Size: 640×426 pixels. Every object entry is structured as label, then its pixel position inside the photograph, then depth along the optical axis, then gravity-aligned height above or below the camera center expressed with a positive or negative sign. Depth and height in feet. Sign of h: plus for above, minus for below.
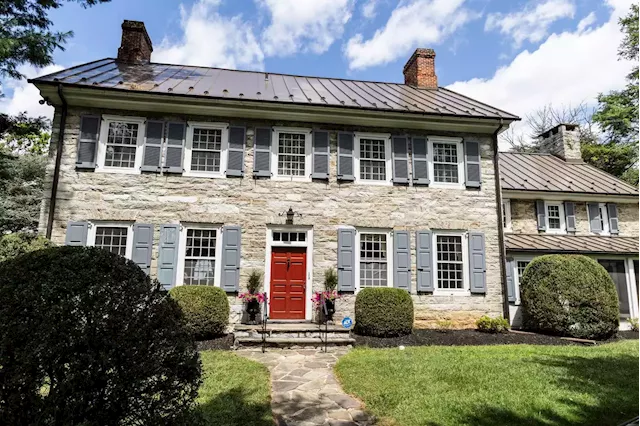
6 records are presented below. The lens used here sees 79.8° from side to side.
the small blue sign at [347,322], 29.17 -3.87
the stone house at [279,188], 30.81 +6.92
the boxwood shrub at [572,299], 31.48 -2.09
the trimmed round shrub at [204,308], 27.43 -2.82
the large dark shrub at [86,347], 7.84 -1.72
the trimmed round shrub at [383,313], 29.25 -3.16
